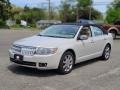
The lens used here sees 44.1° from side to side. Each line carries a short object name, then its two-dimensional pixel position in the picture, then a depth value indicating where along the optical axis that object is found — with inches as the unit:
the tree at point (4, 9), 992.5
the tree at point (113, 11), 1572.0
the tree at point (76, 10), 1758.6
